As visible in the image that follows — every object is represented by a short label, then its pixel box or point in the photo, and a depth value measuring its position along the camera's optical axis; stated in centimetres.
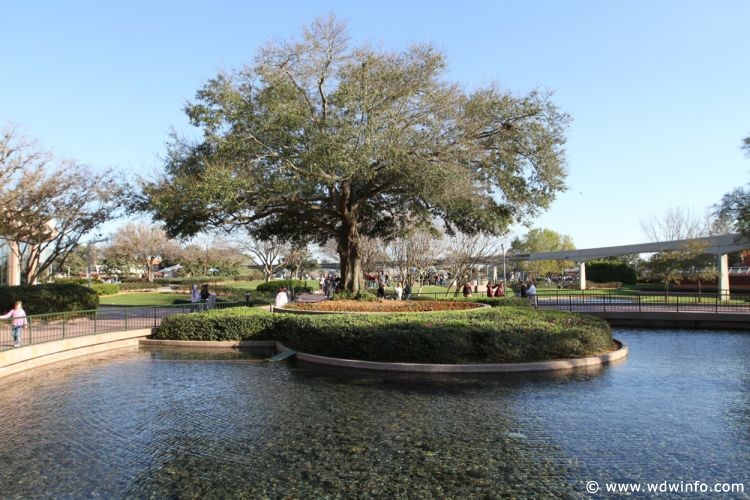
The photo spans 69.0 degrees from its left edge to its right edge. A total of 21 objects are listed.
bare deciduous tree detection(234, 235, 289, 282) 5466
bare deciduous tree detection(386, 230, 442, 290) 3970
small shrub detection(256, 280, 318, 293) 4109
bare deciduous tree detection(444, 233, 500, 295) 3831
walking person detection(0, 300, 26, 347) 1400
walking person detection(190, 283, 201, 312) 2861
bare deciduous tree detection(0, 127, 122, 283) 2366
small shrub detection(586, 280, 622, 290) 5783
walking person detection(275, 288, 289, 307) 2209
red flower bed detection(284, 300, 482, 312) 1983
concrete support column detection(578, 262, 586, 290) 5478
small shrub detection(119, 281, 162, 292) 5194
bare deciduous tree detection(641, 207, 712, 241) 5766
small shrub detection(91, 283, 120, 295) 4438
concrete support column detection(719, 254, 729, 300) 4122
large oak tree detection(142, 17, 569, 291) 1762
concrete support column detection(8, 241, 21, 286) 3397
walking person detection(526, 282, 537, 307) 2888
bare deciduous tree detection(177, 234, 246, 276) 7150
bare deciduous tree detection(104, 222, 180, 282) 6662
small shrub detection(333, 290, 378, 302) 2222
